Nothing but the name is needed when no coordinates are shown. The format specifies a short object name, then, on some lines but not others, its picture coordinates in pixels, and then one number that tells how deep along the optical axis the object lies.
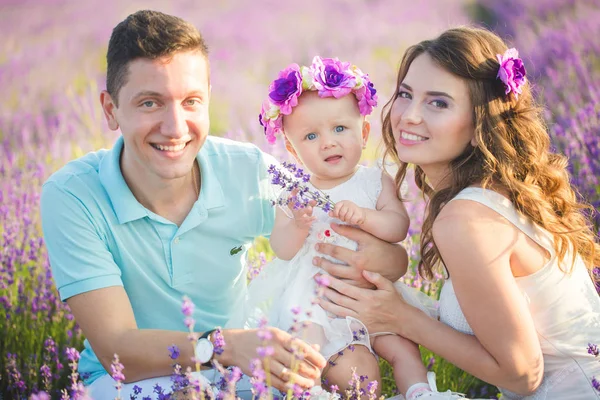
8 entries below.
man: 2.72
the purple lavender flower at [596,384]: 2.20
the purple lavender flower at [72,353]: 2.17
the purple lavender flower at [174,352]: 2.19
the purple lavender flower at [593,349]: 2.28
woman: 2.59
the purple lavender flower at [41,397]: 1.61
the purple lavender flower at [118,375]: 1.89
